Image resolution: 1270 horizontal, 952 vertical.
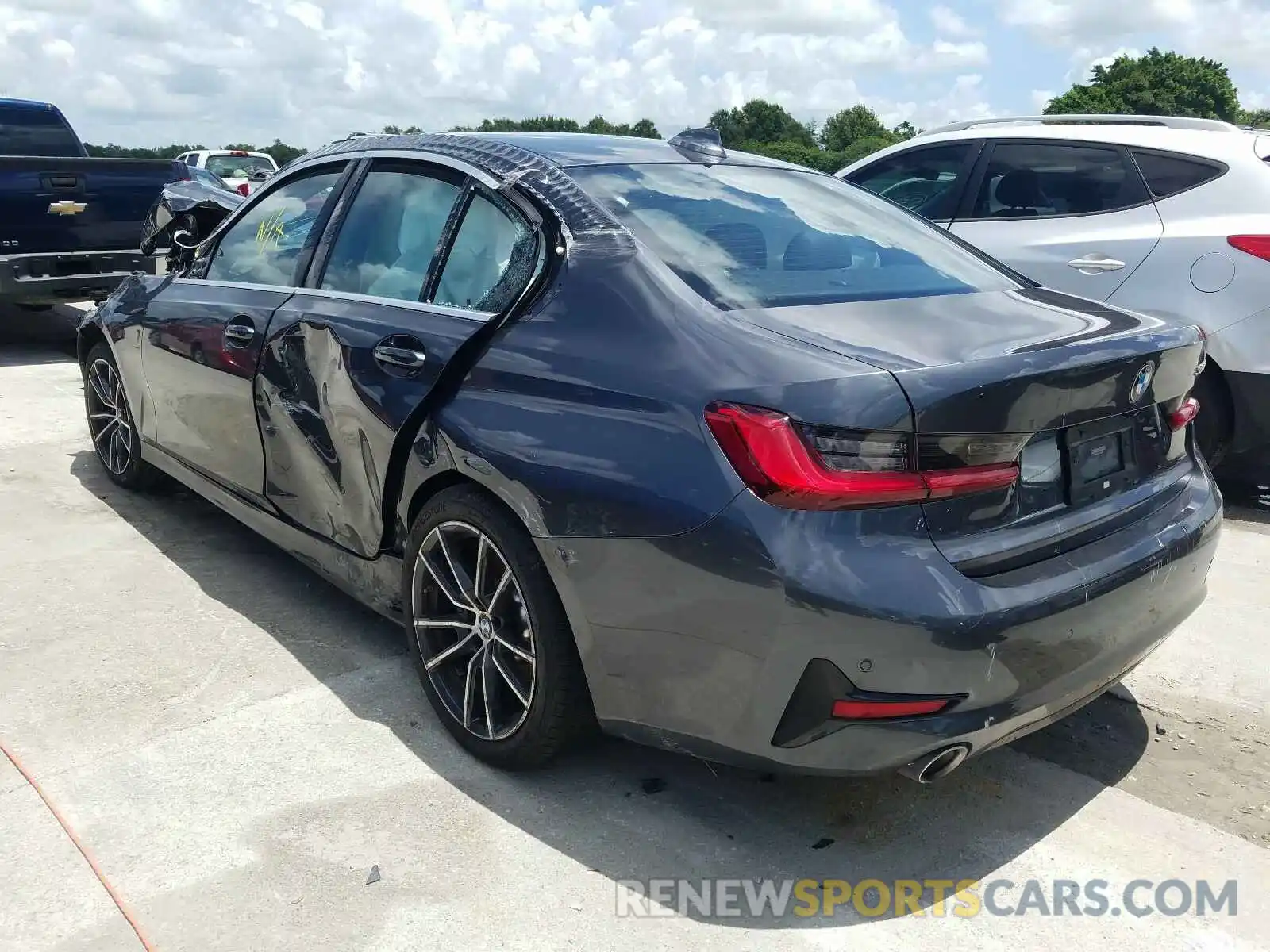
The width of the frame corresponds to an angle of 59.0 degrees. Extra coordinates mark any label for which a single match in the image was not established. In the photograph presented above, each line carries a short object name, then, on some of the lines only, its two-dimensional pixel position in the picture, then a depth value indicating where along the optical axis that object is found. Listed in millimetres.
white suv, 4891
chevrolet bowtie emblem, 8297
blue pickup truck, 8125
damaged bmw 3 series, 2199
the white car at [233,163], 20609
